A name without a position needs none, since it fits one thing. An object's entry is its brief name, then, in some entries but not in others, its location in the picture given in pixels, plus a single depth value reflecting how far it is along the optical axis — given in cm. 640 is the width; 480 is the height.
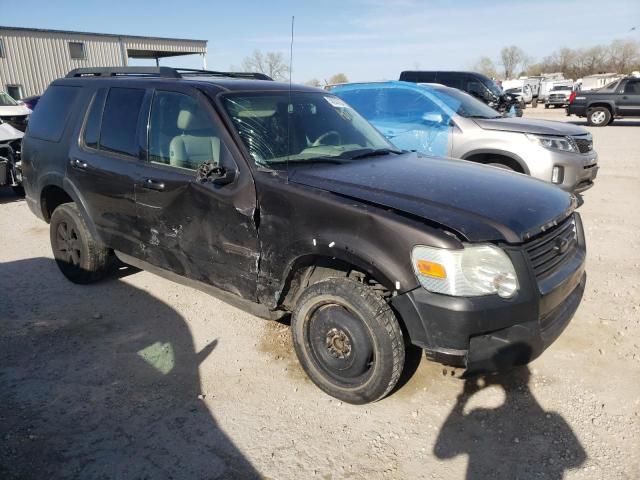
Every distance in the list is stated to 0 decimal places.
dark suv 245
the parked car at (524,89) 3714
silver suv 618
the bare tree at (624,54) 7531
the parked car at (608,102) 1895
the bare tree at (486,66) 9501
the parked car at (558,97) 3206
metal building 2569
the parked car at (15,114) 1327
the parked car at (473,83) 1343
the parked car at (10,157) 785
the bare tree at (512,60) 9625
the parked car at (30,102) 1773
